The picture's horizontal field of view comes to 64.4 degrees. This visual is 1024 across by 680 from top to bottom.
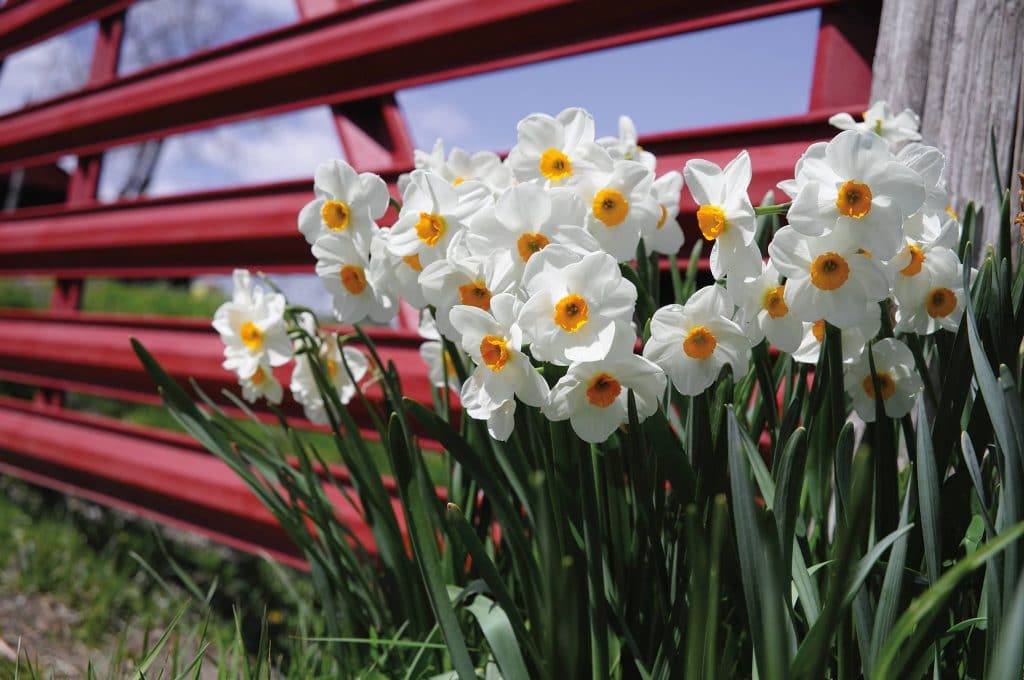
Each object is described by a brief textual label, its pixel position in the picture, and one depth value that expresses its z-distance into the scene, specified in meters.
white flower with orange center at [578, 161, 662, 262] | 0.92
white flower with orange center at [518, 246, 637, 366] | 0.78
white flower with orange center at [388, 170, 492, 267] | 0.99
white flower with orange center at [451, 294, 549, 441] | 0.82
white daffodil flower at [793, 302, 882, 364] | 0.92
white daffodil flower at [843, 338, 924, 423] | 0.94
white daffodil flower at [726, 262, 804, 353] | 0.85
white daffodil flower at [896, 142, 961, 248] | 0.83
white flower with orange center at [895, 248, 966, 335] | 0.90
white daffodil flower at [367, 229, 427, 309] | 1.06
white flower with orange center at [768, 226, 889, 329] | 0.78
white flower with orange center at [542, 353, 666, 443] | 0.80
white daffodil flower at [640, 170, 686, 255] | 1.11
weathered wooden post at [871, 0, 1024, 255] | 1.26
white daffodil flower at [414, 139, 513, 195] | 1.13
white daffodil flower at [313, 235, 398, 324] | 1.13
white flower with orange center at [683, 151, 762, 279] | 0.83
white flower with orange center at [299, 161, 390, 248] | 1.09
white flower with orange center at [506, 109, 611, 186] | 0.95
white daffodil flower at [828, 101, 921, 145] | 1.16
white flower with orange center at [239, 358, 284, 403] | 1.33
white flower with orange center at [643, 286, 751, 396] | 0.83
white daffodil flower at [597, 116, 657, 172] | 1.21
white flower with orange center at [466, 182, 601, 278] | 0.85
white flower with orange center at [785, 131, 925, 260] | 0.76
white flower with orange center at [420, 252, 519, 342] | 0.93
